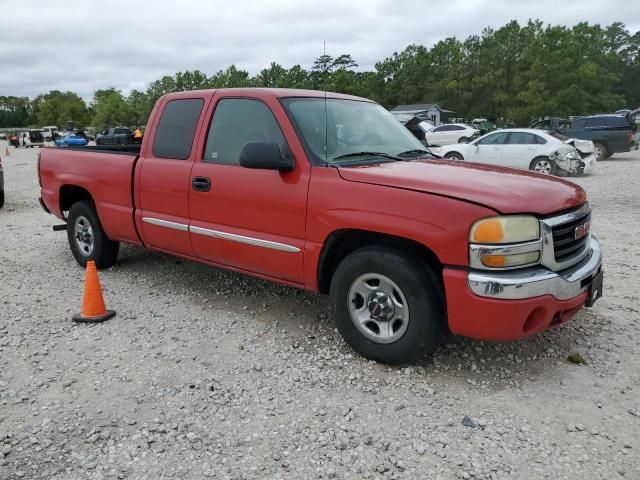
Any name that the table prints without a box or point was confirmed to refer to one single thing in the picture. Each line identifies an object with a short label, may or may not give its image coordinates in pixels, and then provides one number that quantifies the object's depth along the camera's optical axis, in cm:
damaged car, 1466
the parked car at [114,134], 3135
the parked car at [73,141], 3756
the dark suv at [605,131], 2013
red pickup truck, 311
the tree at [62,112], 11600
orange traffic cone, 445
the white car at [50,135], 4980
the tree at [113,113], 9175
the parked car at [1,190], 1036
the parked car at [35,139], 4753
